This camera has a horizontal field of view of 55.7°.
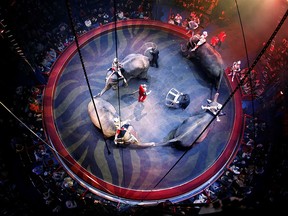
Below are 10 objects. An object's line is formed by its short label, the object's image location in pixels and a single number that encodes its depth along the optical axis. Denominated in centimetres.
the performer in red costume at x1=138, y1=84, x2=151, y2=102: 1251
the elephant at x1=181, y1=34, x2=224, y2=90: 1315
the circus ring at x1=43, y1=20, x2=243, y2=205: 1157
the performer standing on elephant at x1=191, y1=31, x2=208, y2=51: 1341
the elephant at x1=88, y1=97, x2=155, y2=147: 1131
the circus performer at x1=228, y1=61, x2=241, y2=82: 1389
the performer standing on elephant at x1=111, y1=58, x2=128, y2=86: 1205
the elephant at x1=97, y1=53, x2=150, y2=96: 1255
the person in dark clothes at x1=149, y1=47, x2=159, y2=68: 1359
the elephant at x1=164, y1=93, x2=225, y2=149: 1148
